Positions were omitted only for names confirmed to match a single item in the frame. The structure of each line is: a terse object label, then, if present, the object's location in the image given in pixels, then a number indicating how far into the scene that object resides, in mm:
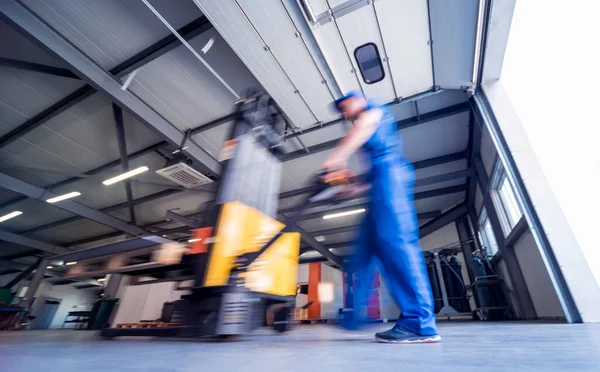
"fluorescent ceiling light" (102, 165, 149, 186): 5773
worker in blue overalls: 1349
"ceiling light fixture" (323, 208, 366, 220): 8058
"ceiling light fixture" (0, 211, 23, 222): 8636
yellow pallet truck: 1727
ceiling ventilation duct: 5180
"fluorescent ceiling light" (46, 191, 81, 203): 7098
